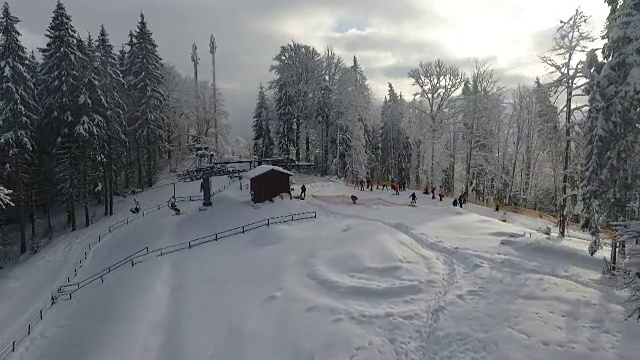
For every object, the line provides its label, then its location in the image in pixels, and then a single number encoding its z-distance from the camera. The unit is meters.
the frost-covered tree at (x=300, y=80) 53.94
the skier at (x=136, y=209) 37.33
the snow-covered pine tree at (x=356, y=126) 50.84
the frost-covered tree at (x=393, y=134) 66.75
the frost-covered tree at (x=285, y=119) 54.75
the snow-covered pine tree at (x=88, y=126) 36.16
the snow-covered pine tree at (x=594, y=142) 18.30
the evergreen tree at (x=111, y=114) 39.38
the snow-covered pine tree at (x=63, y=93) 35.75
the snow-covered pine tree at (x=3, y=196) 14.11
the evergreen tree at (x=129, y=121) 46.38
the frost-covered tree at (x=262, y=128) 62.74
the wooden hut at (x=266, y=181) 33.69
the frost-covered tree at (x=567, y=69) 24.12
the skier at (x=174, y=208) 34.28
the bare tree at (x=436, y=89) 43.12
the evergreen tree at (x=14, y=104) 32.41
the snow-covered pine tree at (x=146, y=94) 45.97
